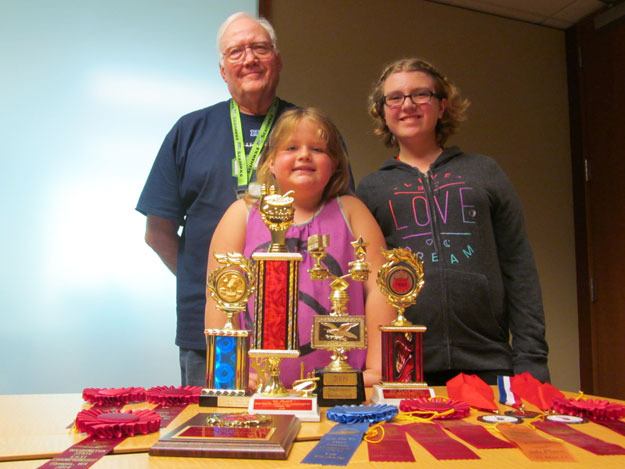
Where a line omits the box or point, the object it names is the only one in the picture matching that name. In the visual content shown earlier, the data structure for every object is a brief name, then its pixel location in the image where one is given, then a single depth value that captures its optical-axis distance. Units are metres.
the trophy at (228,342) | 1.18
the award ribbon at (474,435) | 0.89
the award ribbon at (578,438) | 0.87
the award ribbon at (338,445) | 0.81
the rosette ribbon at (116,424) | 0.92
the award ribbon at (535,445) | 0.83
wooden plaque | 0.82
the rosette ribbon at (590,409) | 1.10
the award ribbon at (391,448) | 0.82
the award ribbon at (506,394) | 1.21
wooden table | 0.80
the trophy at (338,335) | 1.18
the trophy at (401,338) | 1.22
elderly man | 1.90
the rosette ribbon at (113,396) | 1.19
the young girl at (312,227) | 1.41
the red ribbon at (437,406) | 1.09
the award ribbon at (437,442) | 0.83
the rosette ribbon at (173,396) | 1.20
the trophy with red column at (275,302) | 1.17
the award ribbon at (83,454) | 0.78
